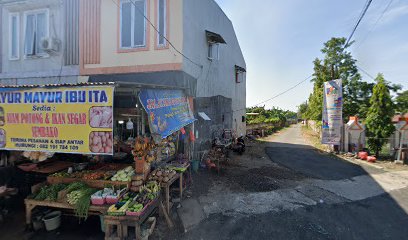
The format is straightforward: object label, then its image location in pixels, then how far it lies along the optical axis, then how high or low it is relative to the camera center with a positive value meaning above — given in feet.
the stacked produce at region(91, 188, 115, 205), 16.25 -6.47
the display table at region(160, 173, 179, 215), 19.30 -7.22
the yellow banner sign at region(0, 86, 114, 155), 15.15 -0.32
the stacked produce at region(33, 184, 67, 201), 17.16 -6.63
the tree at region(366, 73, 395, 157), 40.45 +0.60
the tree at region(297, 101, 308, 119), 196.09 +10.48
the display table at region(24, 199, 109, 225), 15.97 -7.39
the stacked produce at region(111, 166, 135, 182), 18.03 -5.34
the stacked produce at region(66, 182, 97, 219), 15.85 -6.53
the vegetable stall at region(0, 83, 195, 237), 15.28 -2.04
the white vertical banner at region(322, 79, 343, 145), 44.65 +1.39
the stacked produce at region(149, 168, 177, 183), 19.43 -5.68
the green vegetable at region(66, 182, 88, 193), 17.37 -6.12
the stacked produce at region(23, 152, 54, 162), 19.57 -3.87
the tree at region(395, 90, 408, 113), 49.84 +4.34
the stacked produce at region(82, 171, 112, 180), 18.88 -5.62
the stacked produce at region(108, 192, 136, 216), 14.83 -6.77
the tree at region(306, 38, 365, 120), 66.49 +15.80
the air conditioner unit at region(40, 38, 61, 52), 29.71 +10.29
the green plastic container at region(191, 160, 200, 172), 30.19 -7.06
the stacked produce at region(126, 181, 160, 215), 14.98 -6.67
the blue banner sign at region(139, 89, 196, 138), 16.52 +0.71
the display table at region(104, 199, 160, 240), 14.61 -7.77
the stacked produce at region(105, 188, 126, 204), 16.02 -6.35
